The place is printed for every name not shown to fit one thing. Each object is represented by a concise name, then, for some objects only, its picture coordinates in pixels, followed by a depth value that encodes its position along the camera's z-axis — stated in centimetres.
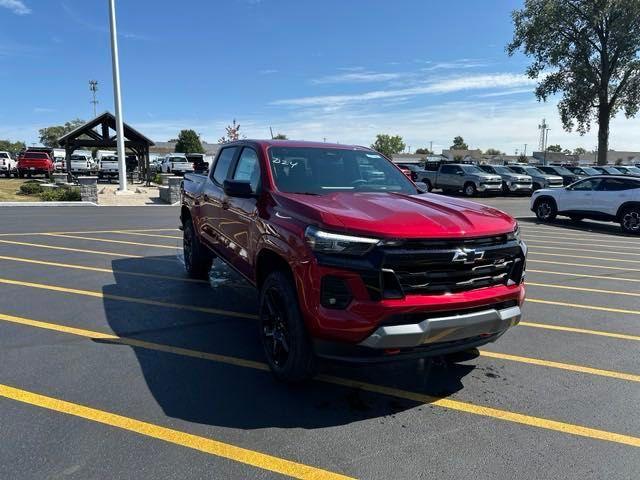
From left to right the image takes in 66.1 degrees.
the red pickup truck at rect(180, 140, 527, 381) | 312
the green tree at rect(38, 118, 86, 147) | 11669
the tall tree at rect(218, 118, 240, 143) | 5662
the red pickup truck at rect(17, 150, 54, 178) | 3177
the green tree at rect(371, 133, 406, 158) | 13480
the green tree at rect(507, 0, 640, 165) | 3284
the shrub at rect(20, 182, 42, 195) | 2044
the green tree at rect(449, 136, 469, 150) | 14225
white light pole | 2142
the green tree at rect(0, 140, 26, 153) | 11766
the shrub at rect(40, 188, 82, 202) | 1879
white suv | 1394
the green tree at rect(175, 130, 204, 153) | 7769
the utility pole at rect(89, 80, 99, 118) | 9556
